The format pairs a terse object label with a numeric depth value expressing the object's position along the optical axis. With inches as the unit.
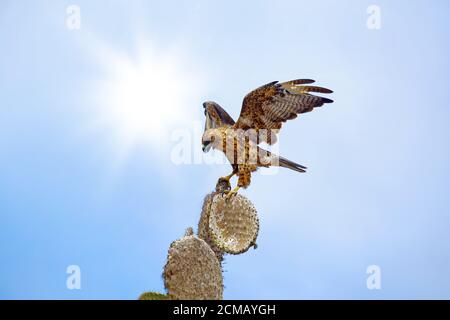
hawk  270.5
